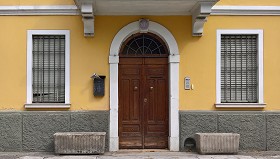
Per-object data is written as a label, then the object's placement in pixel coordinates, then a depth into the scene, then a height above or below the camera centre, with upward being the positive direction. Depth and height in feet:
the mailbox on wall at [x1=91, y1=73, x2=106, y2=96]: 39.32 -0.39
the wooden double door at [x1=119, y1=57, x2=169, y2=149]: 40.19 -2.09
